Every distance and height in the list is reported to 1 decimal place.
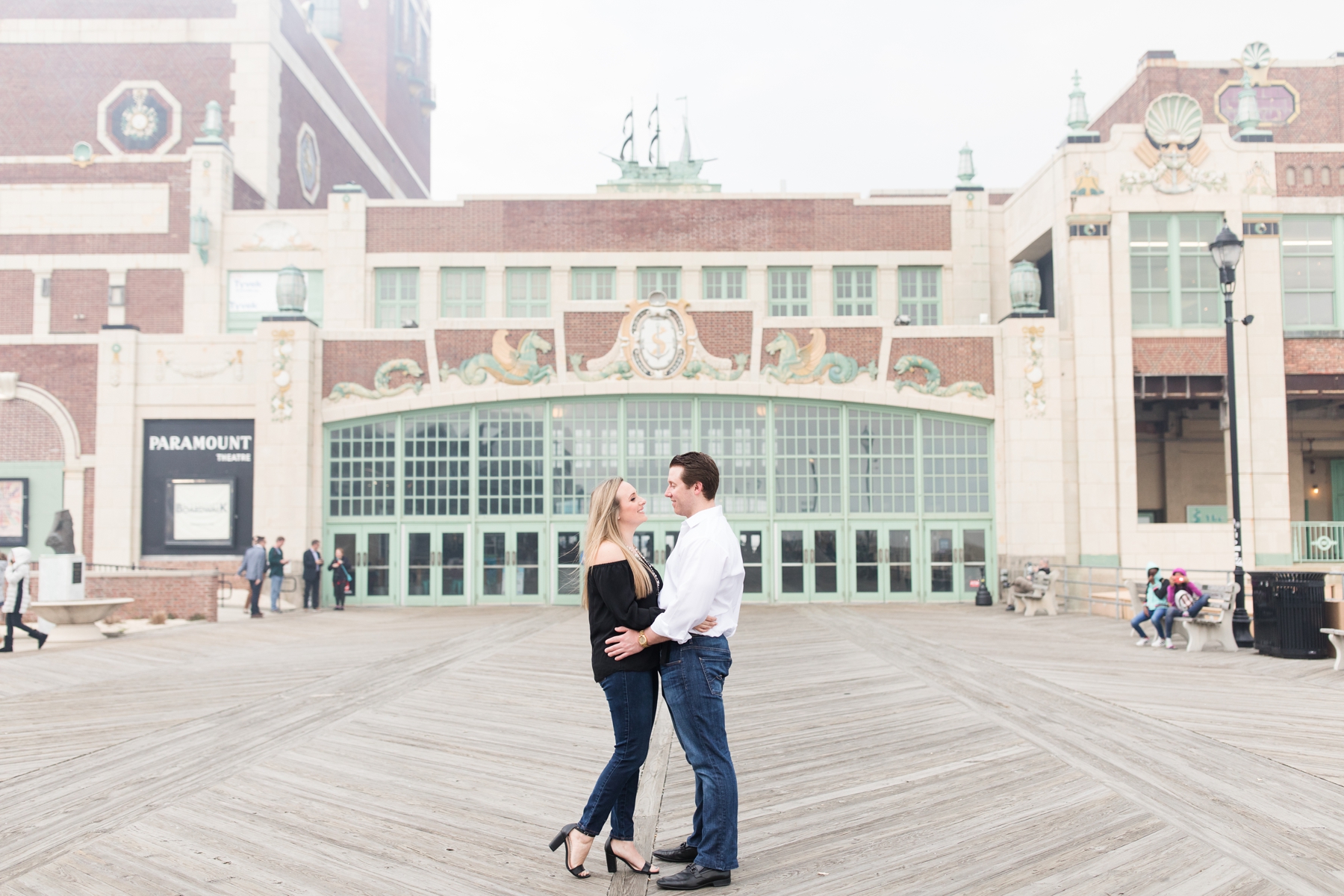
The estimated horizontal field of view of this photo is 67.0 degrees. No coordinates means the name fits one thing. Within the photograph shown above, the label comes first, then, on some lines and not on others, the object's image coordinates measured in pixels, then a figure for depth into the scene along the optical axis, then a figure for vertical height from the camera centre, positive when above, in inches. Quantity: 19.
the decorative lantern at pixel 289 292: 971.3 +195.5
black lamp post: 593.8 +121.2
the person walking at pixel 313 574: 917.8 -71.3
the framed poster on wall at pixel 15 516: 978.1 -17.8
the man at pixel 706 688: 181.0 -35.6
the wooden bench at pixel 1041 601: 821.2 -88.8
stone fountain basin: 643.5 -76.2
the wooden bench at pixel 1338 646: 458.6 -71.2
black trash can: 509.4 -64.2
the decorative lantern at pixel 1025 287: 944.3 +191.3
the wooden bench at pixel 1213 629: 558.6 -76.7
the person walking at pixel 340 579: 928.3 -77.0
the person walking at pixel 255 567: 825.5 -57.6
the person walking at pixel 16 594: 593.3 -57.7
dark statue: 724.0 -28.1
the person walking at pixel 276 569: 889.5 -64.0
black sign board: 954.7 +8.1
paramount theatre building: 947.3 +77.6
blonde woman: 182.7 -23.5
